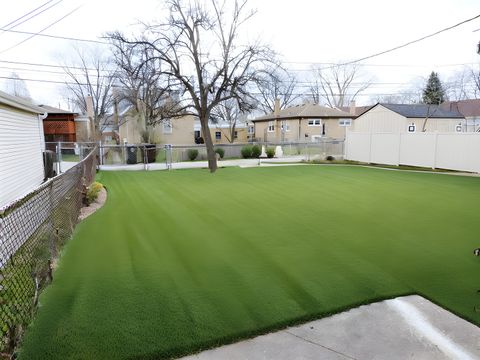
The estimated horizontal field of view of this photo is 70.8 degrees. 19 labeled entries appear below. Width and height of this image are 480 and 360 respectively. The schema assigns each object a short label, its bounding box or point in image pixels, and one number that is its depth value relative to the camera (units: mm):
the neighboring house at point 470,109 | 37594
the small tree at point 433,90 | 39469
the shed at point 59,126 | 27453
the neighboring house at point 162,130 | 31867
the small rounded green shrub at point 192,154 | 25323
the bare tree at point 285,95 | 50309
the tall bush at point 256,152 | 27391
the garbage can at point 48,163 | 14284
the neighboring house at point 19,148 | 8773
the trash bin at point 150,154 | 23477
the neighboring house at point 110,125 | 40719
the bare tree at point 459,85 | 44147
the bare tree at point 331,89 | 53125
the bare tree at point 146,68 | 15998
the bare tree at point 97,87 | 38750
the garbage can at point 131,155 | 22812
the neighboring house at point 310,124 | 35969
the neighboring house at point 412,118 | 28547
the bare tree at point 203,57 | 16250
